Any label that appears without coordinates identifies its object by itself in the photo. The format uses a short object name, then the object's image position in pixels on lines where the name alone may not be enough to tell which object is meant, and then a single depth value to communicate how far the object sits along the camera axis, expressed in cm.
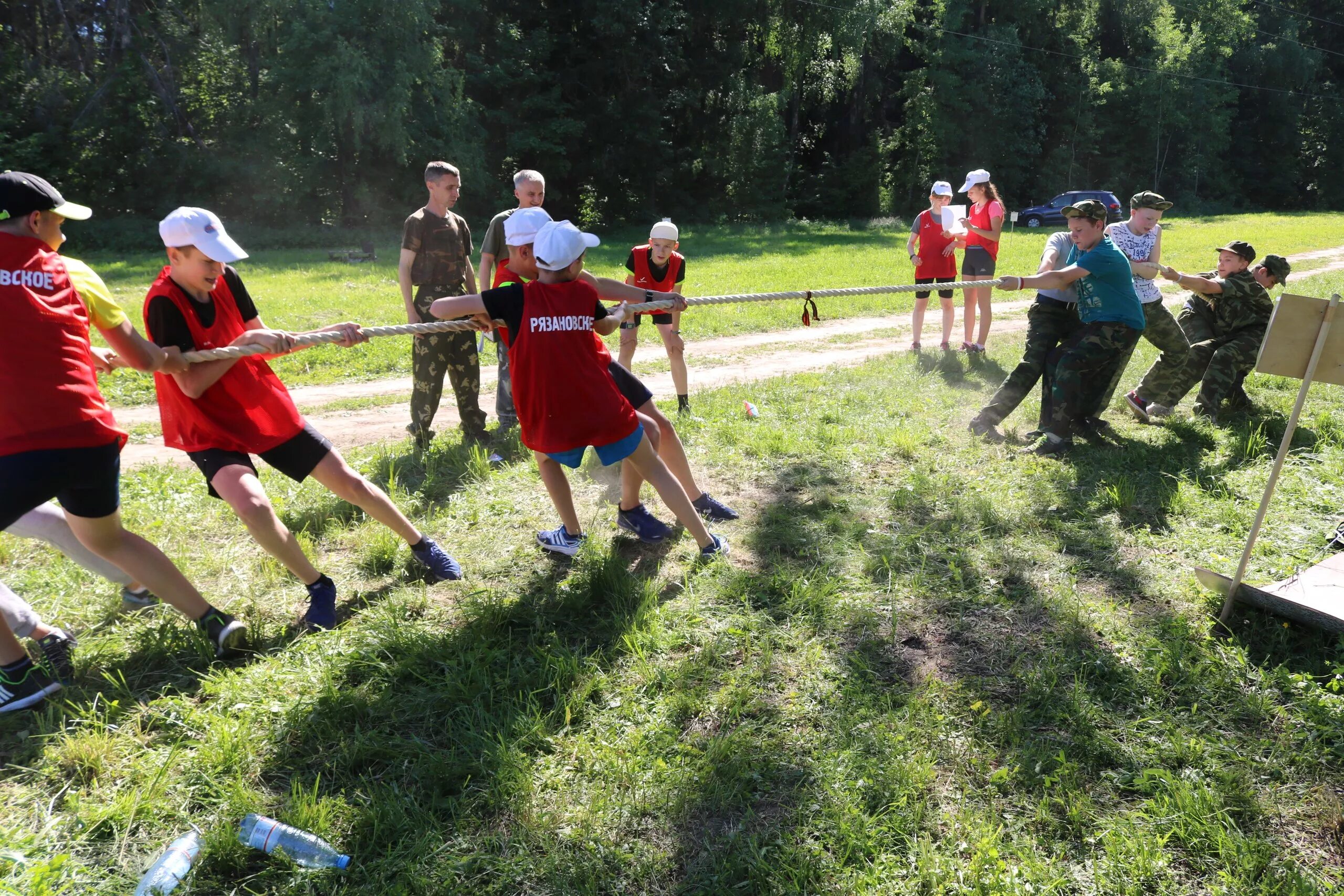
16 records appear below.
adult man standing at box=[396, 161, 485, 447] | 667
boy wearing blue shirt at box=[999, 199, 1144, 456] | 671
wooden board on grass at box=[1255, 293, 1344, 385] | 406
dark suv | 3519
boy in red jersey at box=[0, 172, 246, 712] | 326
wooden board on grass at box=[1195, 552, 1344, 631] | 394
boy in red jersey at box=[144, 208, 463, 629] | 377
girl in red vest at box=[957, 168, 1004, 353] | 1007
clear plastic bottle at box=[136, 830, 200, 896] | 271
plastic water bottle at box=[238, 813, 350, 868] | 285
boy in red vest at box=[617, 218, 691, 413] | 764
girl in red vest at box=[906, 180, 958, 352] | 1005
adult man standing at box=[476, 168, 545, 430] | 654
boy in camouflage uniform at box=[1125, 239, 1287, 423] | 752
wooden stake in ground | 404
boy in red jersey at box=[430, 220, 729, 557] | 432
